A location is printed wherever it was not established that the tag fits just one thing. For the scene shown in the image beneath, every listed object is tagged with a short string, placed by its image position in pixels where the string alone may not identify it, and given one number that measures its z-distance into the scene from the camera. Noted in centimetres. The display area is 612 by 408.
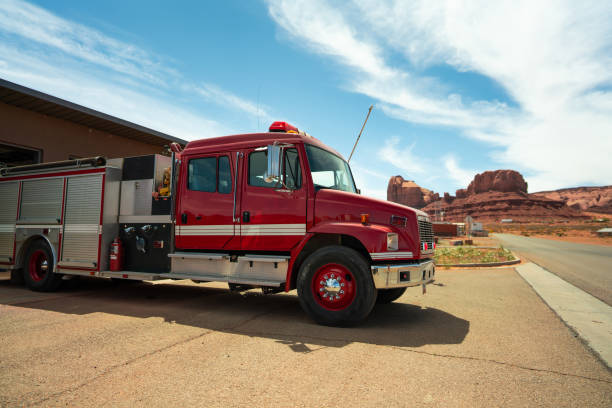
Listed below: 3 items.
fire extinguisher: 653
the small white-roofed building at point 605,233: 5417
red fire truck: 494
